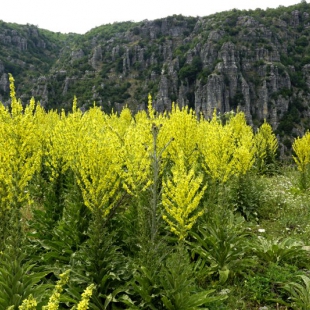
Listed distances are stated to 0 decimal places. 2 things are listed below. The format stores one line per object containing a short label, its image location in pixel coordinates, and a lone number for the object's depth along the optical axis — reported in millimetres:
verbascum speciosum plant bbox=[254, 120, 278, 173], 19047
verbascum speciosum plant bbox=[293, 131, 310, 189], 13172
